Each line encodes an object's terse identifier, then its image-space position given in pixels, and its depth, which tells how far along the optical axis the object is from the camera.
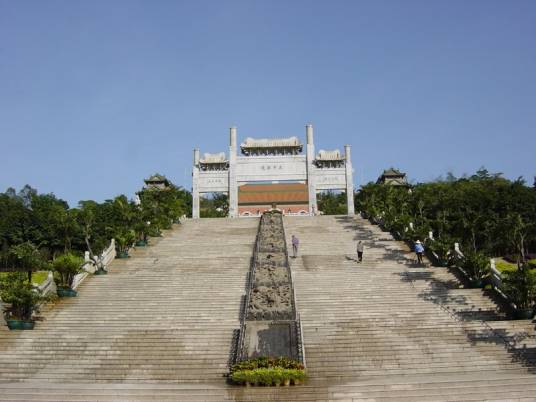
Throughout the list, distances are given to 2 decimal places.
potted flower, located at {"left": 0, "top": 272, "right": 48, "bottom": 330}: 16.88
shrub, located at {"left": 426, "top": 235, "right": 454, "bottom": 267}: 22.61
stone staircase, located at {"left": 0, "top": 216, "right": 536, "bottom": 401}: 12.42
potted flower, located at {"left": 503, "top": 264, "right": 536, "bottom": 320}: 16.66
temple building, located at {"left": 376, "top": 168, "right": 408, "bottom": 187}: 56.78
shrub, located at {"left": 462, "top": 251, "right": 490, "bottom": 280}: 19.81
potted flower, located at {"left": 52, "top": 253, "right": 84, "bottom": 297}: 19.58
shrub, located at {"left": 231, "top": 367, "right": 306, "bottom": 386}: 12.76
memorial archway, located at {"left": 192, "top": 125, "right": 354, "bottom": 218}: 45.09
